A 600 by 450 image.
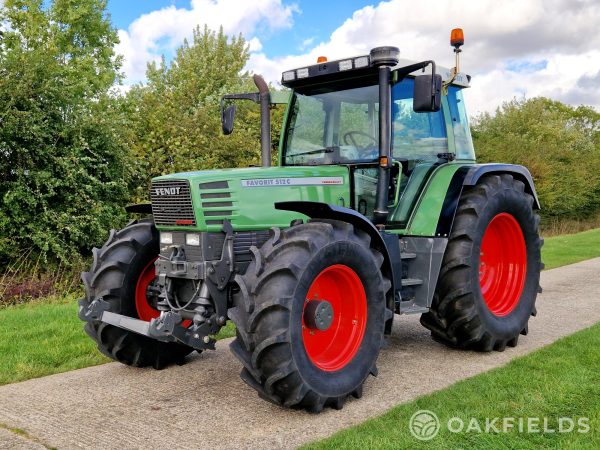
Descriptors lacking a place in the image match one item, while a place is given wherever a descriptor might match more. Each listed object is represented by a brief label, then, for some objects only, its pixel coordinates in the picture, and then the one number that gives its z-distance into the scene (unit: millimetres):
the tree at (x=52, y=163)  10867
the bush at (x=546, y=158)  26031
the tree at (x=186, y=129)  15070
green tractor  4078
